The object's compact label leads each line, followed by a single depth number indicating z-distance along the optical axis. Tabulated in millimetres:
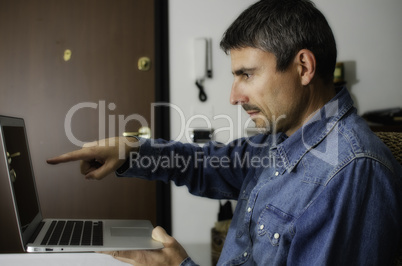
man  712
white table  902
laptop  812
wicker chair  844
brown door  2021
